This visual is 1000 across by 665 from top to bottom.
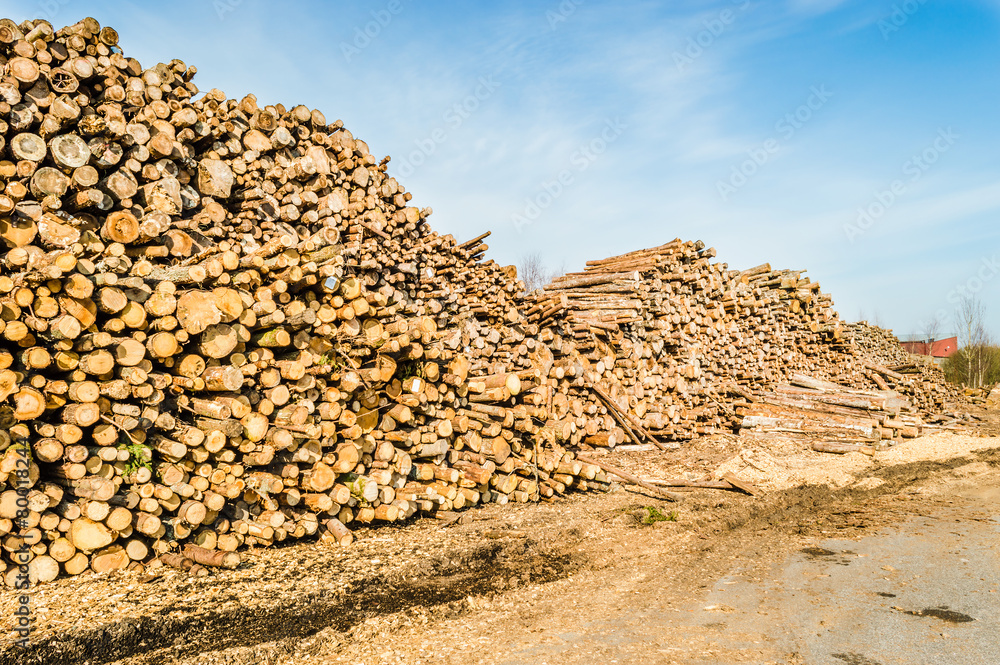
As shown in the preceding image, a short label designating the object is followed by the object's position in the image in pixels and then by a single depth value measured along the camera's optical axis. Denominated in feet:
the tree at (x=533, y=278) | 129.70
